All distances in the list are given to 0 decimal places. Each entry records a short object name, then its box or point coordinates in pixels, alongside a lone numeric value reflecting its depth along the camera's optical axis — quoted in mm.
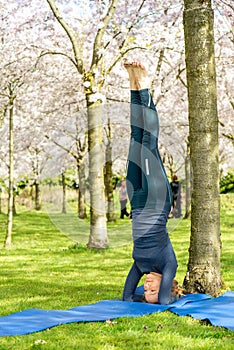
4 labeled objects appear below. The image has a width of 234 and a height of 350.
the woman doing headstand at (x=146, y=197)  6988
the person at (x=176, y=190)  25906
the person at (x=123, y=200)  25147
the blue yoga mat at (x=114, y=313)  5898
